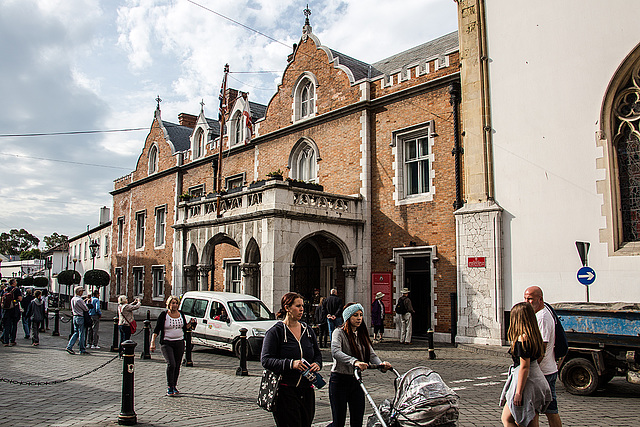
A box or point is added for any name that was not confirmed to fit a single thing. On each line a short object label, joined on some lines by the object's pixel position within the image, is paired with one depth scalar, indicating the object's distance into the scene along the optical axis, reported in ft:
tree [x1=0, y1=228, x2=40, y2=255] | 370.12
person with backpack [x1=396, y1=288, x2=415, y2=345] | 51.29
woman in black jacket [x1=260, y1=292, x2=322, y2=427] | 15.18
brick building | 53.31
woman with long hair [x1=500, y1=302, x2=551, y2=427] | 15.19
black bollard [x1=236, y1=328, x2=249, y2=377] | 34.17
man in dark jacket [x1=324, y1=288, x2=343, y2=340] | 44.73
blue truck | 27.66
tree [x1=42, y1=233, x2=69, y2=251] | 355.77
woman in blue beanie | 16.63
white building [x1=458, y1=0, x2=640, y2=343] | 41.81
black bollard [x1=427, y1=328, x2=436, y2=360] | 41.60
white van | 41.54
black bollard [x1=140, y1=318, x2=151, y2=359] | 42.29
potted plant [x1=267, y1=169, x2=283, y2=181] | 53.98
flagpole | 73.71
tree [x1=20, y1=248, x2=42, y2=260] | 327.06
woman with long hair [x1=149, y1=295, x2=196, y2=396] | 27.71
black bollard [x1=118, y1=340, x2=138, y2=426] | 21.85
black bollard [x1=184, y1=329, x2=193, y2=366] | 38.86
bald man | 16.99
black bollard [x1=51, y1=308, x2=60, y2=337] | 61.99
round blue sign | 38.17
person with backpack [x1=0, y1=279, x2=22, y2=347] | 50.47
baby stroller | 14.07
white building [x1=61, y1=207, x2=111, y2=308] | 132.16
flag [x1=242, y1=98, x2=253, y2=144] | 73.56
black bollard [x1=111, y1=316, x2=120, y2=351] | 47.16
